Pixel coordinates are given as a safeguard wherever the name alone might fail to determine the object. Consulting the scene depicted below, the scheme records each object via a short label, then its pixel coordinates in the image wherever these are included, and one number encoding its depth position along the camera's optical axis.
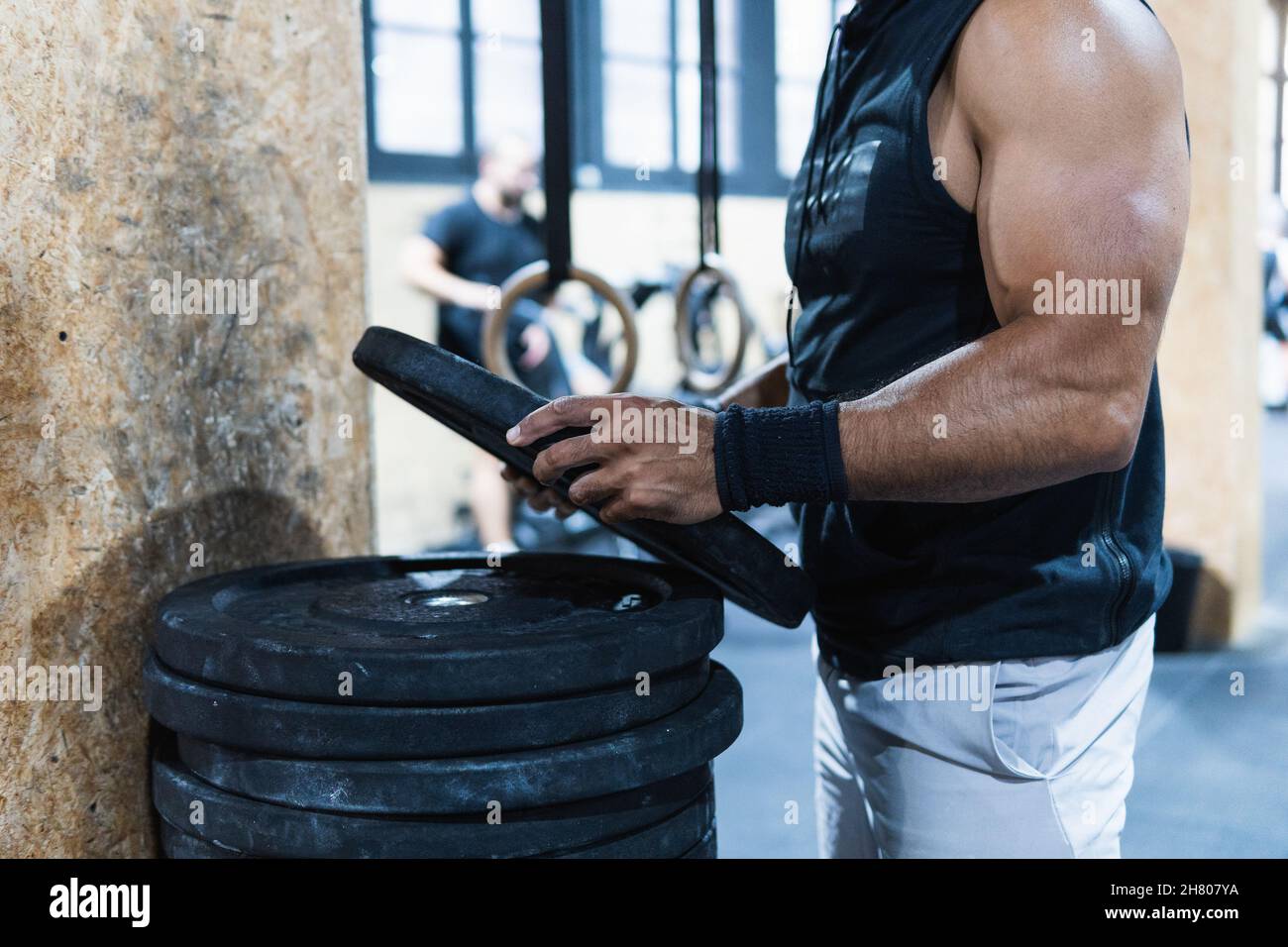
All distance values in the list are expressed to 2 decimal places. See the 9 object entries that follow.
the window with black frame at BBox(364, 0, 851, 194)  5.21
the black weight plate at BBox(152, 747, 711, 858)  0.94
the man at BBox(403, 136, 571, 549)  4.32
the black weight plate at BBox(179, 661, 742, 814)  0.94
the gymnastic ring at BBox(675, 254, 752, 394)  2.31
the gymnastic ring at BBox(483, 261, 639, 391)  1.90
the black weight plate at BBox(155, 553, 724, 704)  0.93
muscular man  0.99
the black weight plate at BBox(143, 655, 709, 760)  0.93
